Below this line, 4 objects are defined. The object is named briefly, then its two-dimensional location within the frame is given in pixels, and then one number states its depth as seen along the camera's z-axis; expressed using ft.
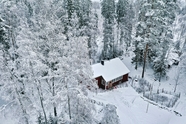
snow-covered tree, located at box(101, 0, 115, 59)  112.06
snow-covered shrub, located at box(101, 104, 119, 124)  50.67
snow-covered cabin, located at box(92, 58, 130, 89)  86.23
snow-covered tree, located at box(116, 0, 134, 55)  121.19
